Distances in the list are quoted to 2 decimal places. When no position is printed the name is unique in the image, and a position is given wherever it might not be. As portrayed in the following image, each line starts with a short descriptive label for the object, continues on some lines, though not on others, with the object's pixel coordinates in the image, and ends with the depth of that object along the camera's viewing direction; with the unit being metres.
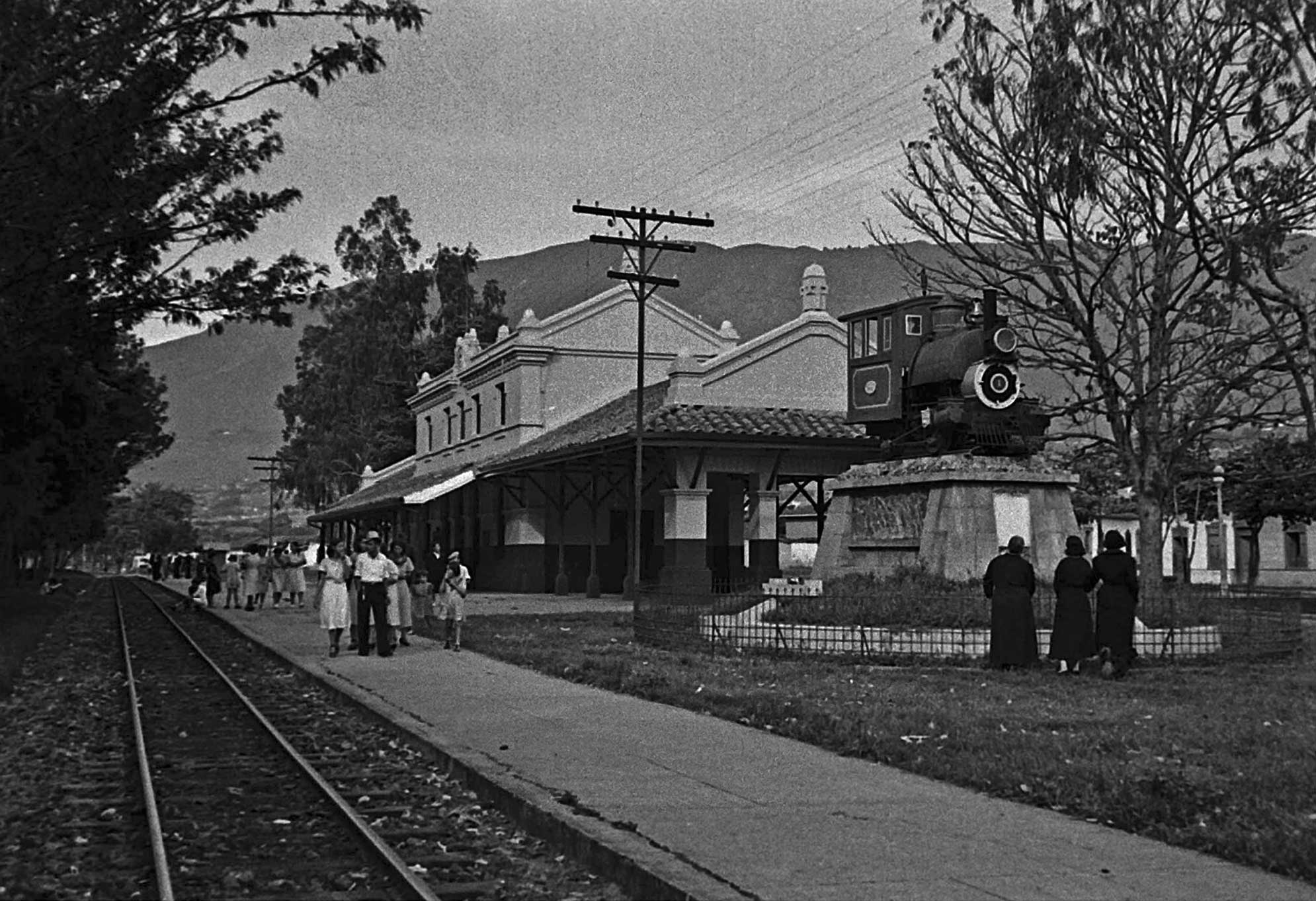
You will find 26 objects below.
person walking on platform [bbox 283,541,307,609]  39.78
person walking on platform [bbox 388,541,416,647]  21.42
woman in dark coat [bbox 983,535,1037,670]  15.92
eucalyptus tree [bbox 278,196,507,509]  70.62
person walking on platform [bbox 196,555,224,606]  41.28
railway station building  37.09
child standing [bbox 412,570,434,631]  26.95
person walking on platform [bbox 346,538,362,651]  21.88
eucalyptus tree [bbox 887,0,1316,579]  21.61
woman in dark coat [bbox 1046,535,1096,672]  15.72
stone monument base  19.50
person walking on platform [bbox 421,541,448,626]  25.68
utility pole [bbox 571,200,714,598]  32.62
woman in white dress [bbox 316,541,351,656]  21.20
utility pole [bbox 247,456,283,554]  87.62
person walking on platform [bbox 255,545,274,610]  39.19
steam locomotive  19.94
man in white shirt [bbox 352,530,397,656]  20.64
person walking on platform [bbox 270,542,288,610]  40.25
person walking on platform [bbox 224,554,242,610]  40.22
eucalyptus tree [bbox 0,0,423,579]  14.83
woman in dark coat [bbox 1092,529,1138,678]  15.56
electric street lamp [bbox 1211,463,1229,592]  44.09
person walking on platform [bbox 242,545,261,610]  38.78
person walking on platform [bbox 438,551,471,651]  21.86
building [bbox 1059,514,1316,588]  57.34
